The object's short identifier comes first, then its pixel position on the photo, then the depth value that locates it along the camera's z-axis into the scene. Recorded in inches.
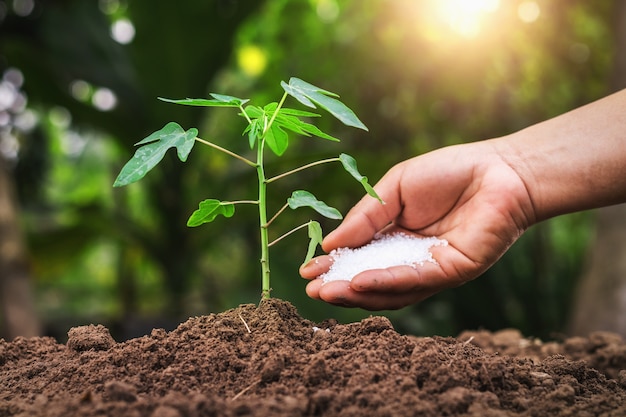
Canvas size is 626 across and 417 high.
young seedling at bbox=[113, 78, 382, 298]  19.9
